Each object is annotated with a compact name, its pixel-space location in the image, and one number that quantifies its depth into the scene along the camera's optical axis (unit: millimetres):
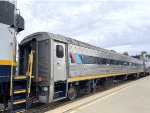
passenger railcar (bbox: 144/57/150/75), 21544
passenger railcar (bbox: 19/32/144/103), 4764
